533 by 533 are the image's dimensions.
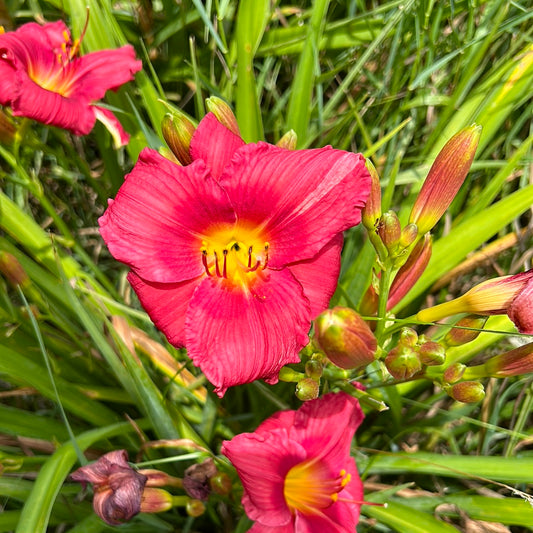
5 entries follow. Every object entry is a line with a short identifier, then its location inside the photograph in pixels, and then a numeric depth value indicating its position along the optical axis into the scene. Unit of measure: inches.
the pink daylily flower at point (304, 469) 7.7
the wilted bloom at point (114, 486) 7.8
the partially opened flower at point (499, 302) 7.0
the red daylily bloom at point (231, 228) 7.4
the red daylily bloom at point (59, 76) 9.3
